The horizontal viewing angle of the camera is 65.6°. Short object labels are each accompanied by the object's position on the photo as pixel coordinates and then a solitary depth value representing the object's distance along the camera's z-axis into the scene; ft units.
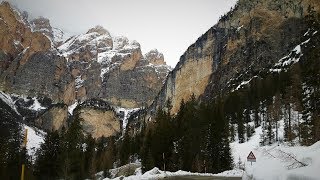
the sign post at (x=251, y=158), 49.03
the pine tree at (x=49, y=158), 123.97
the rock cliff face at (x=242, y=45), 296.60
